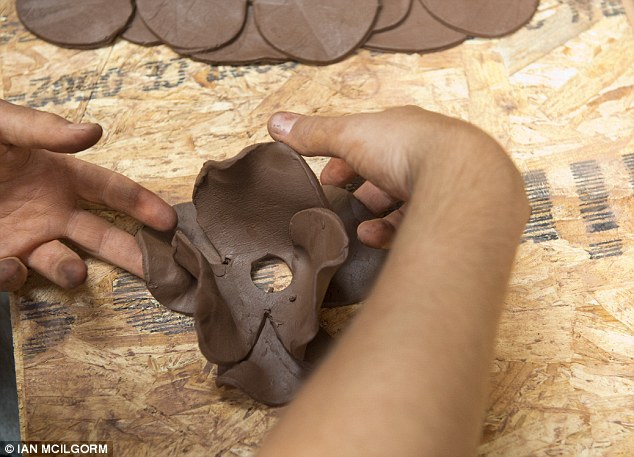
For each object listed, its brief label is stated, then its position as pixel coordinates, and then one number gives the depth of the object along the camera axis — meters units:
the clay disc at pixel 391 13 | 0.60
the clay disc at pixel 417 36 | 0.59
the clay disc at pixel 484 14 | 0.60
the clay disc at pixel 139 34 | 0.60
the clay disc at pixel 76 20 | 0.61
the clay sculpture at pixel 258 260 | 0.47
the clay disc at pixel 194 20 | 0.60
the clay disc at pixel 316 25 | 0.59
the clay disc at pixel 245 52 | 0.59
